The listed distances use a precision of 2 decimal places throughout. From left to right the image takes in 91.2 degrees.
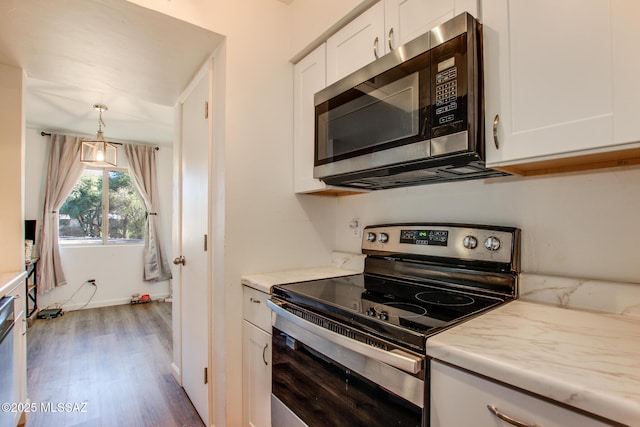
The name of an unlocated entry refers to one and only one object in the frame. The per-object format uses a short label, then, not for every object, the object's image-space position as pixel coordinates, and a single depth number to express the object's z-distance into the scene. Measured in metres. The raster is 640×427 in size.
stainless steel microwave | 0.99
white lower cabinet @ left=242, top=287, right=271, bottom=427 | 1.43
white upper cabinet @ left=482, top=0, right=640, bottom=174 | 0.76
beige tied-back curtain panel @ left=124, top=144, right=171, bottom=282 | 4.53
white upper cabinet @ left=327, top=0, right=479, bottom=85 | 1.10
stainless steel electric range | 0.84
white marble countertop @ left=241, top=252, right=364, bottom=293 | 1.50
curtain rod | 3.93
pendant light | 3.01
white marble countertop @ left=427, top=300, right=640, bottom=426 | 0.53
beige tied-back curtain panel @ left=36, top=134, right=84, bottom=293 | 3.89
